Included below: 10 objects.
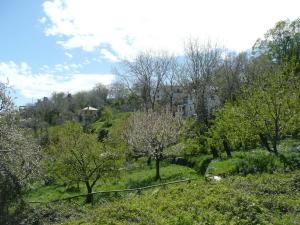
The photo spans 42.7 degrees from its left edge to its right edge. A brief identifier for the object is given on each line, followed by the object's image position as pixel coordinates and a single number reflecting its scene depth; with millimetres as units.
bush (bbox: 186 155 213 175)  28562
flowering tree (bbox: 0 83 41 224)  17781
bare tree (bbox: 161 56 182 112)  57875
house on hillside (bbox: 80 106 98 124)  94062
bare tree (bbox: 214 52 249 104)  49031
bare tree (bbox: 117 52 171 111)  58625
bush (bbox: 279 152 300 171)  17906
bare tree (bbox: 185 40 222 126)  46406
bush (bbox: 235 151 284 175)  18281
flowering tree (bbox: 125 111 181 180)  30375
